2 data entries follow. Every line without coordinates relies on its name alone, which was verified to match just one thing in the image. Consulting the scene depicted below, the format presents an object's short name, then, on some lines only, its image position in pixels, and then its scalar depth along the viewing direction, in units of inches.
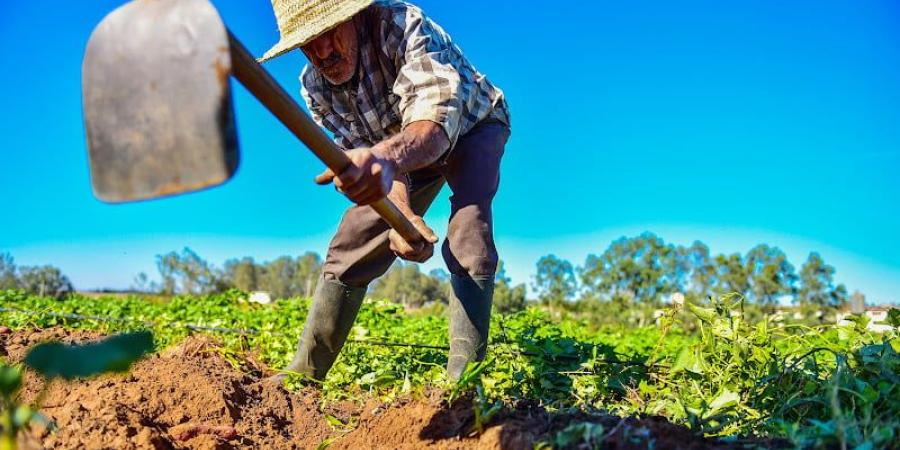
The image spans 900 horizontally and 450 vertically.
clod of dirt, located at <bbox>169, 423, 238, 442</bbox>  84.3
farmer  94.2
